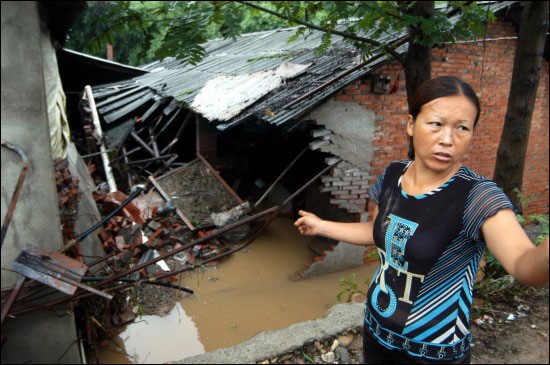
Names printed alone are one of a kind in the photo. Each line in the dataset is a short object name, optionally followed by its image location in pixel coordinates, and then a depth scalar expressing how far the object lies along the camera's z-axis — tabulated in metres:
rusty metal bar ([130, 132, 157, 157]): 9.79
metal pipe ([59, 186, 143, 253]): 2.80
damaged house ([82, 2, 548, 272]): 6.05
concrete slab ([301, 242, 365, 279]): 6.53
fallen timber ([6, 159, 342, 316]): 2.62
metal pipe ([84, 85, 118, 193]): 8.33
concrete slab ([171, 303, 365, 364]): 2.98
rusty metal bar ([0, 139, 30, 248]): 2.30
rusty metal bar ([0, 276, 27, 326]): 2.24
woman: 1.45
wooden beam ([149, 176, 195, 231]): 7.27
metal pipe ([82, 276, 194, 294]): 2.82
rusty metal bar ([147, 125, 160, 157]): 9.72
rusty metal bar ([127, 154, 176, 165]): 9.05
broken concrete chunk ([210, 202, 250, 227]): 7.11
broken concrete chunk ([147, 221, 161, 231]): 7.05
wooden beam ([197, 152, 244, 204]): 7.76
